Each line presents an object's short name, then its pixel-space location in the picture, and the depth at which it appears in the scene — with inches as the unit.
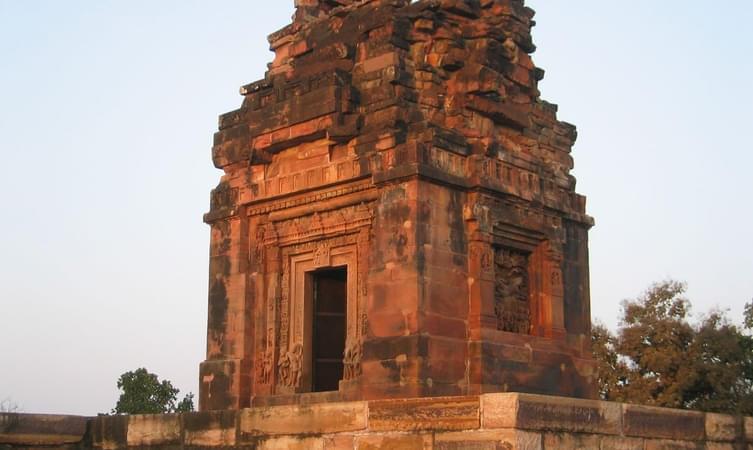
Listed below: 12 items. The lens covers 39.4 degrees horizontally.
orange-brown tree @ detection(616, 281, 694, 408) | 1235.9
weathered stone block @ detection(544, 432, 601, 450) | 359.6
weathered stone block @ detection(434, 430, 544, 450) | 346.9
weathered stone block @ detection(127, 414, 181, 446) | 486.0
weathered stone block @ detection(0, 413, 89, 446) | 495.5
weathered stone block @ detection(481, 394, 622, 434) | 349.4
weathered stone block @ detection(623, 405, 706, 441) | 395.5
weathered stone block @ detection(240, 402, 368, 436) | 406.6
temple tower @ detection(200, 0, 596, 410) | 529.0
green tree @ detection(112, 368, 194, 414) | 1441.9
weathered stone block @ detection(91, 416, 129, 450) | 509.7
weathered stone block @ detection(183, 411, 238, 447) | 458.3
